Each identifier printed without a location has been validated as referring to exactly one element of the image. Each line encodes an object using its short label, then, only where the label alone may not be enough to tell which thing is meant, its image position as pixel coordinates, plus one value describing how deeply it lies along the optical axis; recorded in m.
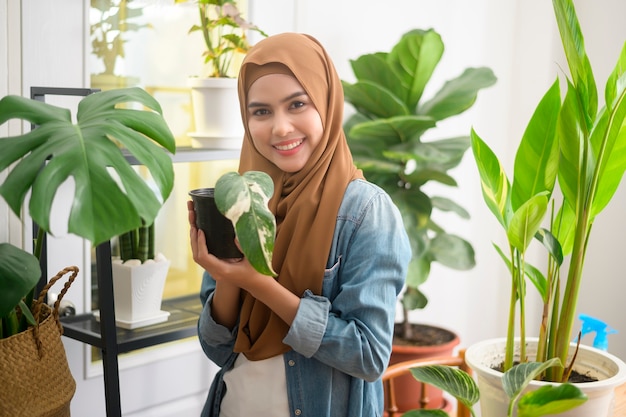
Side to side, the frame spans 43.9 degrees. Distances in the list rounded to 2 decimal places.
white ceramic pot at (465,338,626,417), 1.41
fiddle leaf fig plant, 2.22
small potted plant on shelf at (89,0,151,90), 1.81
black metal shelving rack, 1.57
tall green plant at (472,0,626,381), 1.37
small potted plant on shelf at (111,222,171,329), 1.75
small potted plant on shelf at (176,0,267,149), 1.83
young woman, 1.27
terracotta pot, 2.35
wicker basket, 1.25
